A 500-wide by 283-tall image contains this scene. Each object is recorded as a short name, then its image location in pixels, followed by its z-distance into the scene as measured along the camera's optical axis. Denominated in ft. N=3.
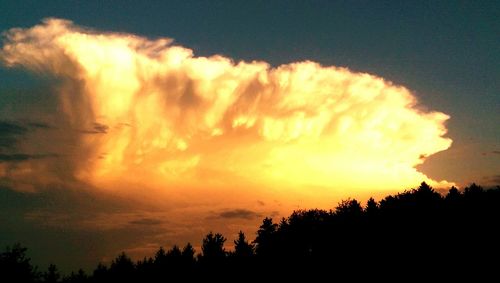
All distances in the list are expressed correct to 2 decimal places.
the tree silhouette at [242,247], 227.20
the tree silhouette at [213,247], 235.20
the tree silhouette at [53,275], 186.50
